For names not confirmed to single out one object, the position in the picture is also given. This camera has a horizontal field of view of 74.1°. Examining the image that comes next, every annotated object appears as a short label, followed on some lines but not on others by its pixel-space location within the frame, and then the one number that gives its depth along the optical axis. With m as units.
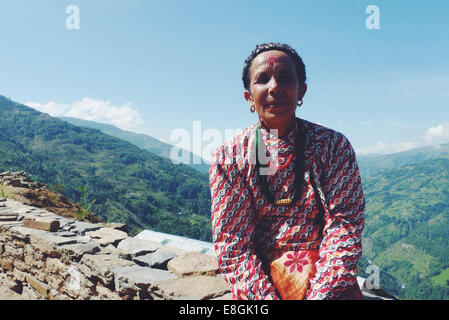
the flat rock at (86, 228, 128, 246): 4.05
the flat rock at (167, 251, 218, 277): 2.92
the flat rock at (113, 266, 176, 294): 2.63
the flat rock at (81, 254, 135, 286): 2.94
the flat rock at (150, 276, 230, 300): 2.39
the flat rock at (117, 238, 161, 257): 3.58
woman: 1.88
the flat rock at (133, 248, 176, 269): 3.27
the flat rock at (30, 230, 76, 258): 3.56
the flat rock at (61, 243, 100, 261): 3.34
